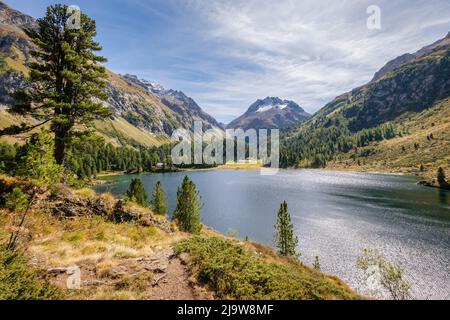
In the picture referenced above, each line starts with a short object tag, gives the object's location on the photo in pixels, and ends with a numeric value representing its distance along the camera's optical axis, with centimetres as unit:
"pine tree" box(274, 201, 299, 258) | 4906
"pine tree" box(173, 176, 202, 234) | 5444
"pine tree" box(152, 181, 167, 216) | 6456
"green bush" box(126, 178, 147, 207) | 6606
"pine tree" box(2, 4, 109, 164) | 2153
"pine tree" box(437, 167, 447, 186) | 12898
